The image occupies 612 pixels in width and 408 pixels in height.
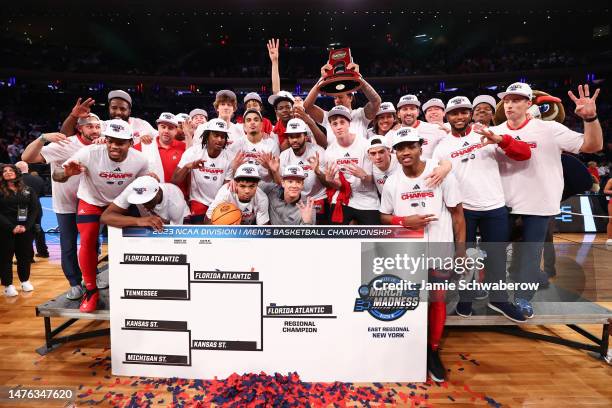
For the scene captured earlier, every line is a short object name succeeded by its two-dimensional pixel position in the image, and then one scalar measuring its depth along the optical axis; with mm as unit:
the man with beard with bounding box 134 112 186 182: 3984
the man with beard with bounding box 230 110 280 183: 3885
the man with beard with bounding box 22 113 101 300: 3510
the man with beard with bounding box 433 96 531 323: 3215
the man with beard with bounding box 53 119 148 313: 3232
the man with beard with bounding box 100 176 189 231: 2844
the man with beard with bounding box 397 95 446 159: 4141
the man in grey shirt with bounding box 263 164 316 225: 3326
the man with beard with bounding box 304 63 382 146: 3990
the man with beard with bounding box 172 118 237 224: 3678
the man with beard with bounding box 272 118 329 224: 3654
